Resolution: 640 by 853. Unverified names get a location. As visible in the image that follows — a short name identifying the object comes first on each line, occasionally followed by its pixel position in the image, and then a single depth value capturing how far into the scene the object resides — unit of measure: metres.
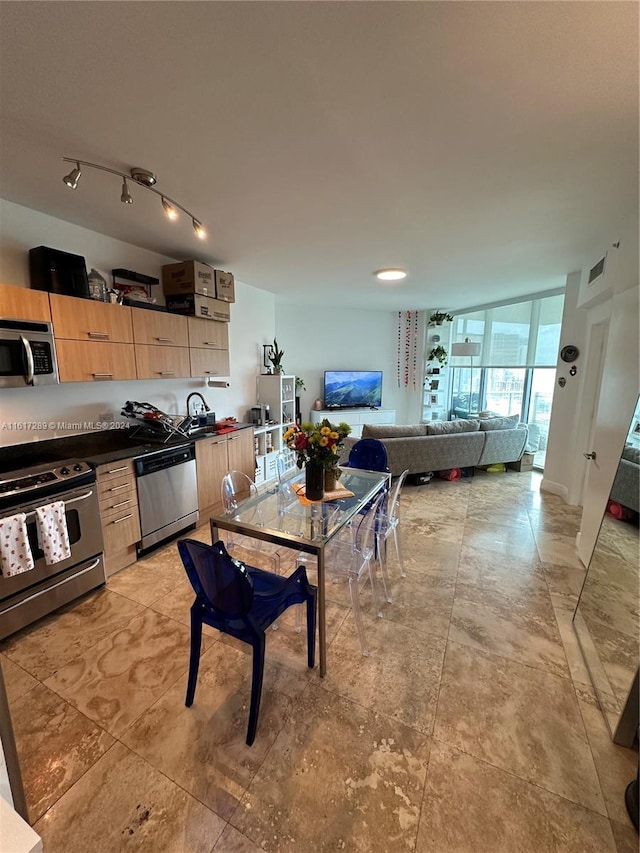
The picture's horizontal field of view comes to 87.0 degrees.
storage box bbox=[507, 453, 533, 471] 5.18
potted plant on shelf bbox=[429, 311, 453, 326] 6.48
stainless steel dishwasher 2.75
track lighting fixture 1.62
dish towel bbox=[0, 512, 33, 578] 1.85
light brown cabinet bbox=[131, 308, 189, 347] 2.87
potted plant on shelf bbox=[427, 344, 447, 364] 6.62
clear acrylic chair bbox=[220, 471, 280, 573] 2.20
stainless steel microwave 2.07
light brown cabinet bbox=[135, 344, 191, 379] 2.92
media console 6.50
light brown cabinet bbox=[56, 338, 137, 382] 2.39
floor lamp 5.76
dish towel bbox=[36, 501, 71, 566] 2.01
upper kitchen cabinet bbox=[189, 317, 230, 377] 3.45
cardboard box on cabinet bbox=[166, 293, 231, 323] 3.33
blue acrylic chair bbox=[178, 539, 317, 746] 1.34
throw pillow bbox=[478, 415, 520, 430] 4.80
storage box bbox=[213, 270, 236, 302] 3.55
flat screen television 6.60
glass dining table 1.71
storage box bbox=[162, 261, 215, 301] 3.26
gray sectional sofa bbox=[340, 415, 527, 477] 4.33
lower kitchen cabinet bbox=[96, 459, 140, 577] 2.46
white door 2.23
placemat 2.18
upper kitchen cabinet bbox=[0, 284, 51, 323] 2.06
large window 5.23
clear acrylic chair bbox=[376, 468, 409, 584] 2.35
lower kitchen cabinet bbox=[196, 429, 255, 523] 3.33
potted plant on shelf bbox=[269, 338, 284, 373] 4.78
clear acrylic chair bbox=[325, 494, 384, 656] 1.93
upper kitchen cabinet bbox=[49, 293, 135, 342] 2.34
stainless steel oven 1.95
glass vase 2.13
